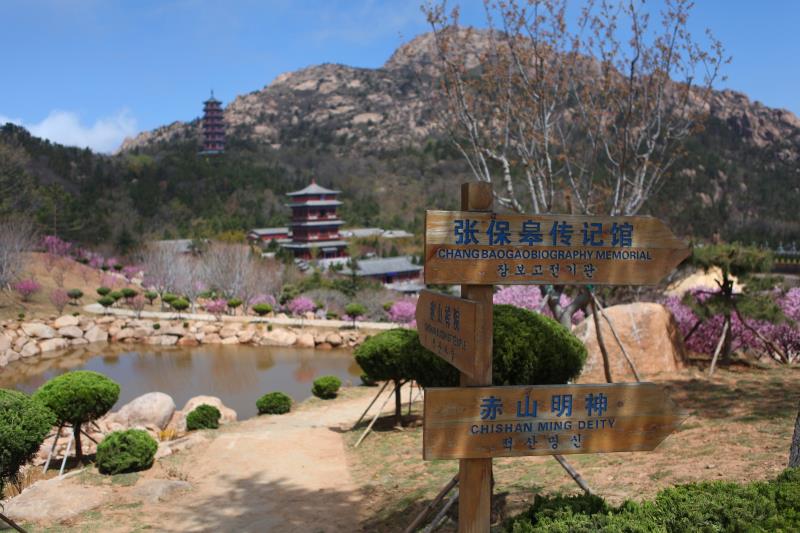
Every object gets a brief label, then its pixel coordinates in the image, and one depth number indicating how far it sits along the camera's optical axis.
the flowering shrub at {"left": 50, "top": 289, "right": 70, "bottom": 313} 28.26
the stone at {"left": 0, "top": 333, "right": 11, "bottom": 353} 21.98
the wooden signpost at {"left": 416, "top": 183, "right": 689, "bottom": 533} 3.11
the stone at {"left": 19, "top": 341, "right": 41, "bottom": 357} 22.44
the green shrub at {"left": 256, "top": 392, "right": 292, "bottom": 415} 12.63
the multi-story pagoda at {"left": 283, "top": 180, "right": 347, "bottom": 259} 49.84
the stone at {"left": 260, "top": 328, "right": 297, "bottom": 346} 24.27
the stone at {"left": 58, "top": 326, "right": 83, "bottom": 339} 24.70
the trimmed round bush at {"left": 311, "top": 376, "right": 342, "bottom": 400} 14.00
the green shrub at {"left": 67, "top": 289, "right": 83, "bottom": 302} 29.30
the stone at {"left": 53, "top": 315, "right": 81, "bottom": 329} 25.31
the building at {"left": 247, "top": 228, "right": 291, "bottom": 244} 53.12
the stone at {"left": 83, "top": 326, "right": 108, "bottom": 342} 25.08
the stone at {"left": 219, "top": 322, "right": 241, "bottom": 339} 25.02
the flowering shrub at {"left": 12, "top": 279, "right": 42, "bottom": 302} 28.69
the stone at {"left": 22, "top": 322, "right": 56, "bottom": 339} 24.16
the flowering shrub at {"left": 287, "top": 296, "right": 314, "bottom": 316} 29.31
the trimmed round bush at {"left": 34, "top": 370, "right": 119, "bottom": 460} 8.40
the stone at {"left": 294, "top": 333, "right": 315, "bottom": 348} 24.18
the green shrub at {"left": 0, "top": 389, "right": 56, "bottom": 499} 5.80
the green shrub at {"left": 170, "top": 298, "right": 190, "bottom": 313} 27.64
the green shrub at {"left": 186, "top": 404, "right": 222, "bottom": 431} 11.34
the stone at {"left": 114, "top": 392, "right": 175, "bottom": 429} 12.43
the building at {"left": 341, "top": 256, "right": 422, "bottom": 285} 39.97
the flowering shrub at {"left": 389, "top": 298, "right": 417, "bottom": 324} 27.50
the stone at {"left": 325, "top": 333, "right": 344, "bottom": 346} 24.19
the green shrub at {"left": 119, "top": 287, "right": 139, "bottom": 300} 29.50
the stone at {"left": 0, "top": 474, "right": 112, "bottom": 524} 6.10
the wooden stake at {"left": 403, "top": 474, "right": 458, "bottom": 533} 4.12
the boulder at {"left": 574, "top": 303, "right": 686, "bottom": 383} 9.62
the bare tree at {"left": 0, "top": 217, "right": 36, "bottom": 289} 28.77
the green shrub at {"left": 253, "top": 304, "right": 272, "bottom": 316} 27.38
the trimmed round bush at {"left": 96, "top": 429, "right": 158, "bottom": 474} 7.80
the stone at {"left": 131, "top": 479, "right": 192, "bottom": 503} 6.81
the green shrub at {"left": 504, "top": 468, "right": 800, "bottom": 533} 3.00
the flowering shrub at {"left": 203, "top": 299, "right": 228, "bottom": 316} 29.61
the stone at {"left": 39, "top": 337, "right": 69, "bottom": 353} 23.36
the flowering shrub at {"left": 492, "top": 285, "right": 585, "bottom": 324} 14.90
